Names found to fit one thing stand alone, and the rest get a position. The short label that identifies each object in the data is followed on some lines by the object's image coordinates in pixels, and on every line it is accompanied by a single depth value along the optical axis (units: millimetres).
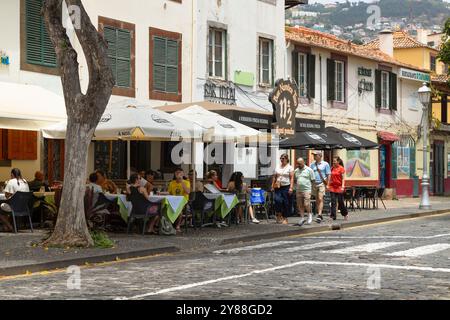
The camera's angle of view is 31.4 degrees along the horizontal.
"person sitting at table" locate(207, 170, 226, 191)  19016
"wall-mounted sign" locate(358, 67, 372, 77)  33994
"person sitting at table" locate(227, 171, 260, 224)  19281
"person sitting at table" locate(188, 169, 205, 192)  18453
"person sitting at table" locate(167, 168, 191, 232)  17422
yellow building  41844
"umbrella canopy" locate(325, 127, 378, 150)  23797
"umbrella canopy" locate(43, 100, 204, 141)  15984
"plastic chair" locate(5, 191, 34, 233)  15531
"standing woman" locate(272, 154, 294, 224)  19531
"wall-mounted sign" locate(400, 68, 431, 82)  37469
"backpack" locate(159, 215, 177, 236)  16344
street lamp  27156
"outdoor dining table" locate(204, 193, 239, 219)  17969
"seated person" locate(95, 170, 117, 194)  17562
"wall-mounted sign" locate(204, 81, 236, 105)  24562
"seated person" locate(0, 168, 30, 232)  15971
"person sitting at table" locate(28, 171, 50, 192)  17562
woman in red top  21750
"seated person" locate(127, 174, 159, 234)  15828
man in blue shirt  20594
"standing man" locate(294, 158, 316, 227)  19375
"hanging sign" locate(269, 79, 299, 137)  23172
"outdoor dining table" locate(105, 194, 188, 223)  15984
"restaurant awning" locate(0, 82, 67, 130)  16312
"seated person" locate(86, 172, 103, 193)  16569
